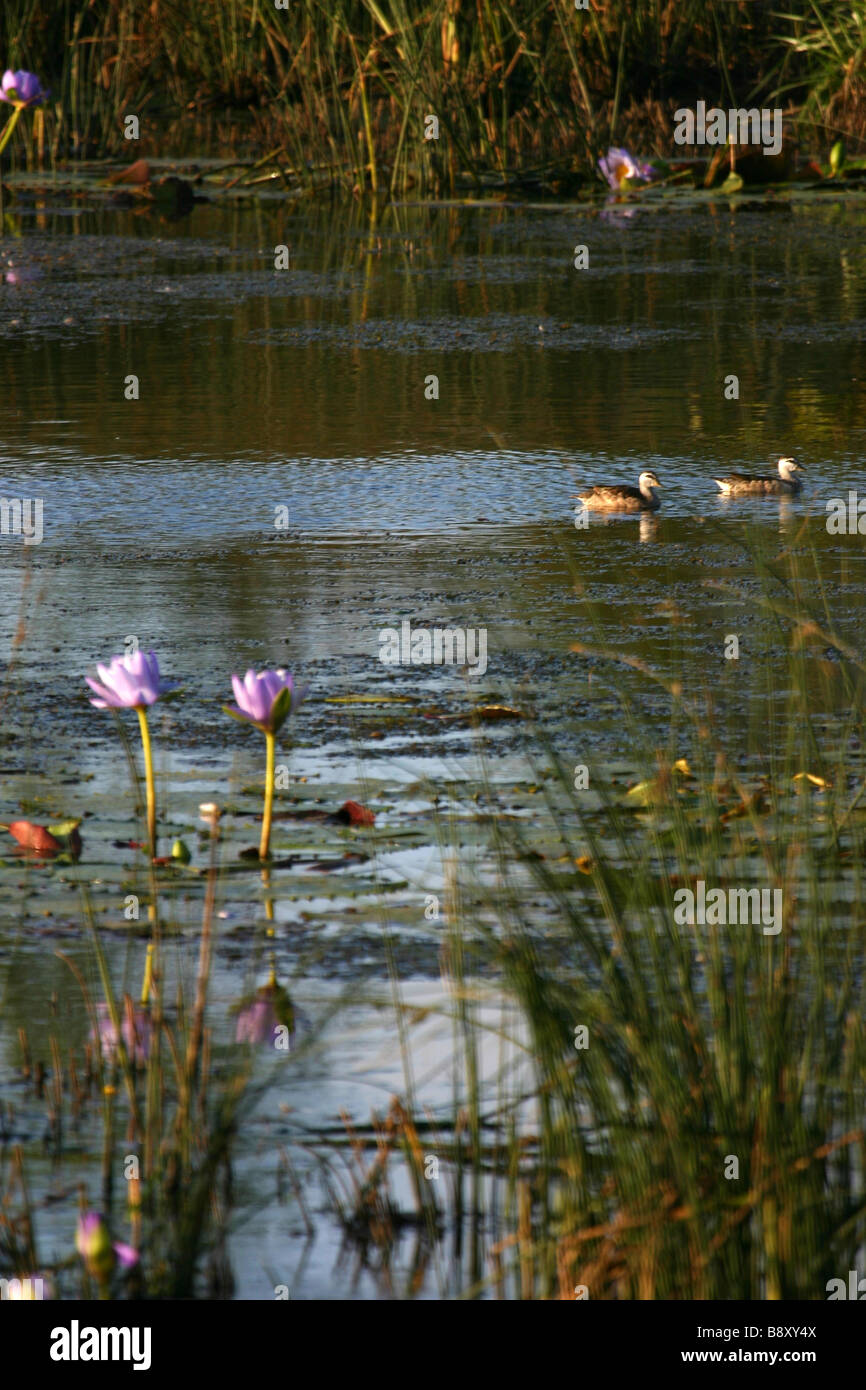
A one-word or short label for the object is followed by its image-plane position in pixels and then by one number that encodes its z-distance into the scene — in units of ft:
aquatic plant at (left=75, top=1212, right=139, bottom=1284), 14.38
